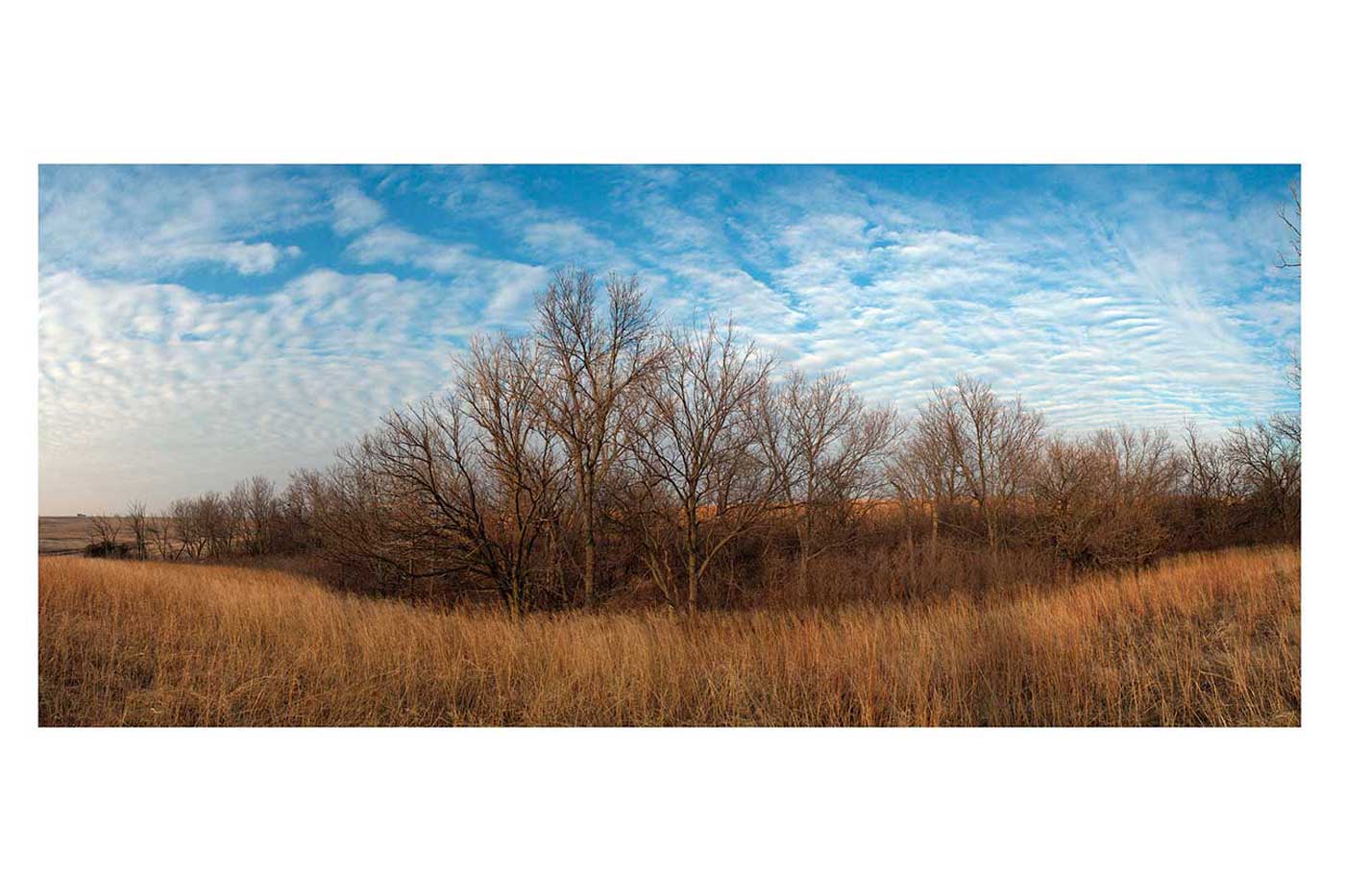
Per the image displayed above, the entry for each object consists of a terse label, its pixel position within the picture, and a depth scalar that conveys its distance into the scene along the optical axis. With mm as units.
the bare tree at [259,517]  23828
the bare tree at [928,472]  18438
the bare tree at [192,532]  23838
